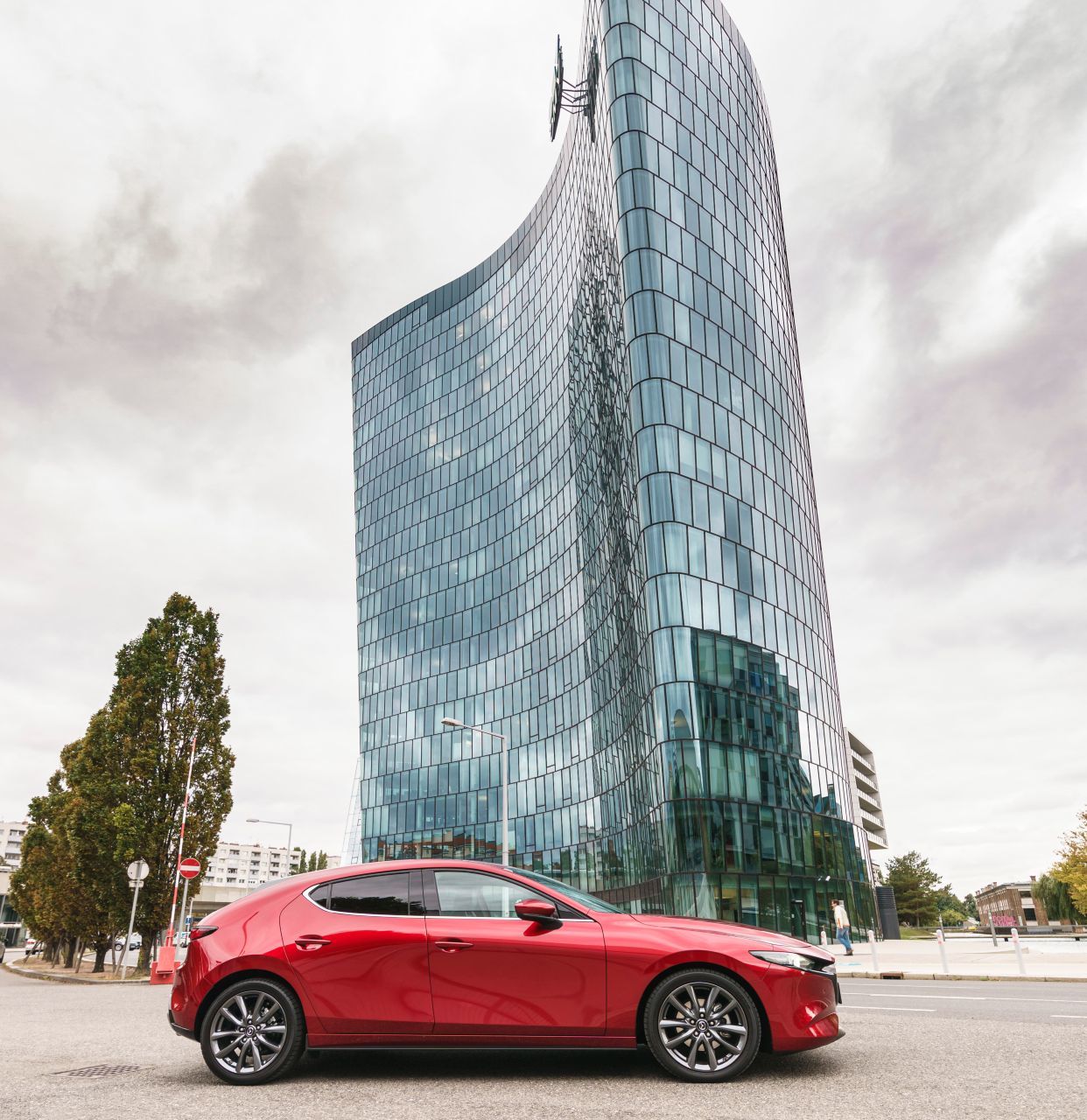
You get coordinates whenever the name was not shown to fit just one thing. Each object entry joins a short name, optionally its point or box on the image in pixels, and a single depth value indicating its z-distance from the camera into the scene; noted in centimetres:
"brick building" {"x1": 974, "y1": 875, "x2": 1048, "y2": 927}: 13788
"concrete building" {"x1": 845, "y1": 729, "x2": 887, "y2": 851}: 10644
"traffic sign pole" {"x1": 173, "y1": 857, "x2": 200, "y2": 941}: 2562
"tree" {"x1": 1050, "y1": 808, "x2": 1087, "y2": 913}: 5703
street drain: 633
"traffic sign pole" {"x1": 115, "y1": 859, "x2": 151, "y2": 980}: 2666
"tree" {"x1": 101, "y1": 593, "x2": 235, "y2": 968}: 2925
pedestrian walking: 2515
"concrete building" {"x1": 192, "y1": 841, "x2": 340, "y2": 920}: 9682
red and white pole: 2839
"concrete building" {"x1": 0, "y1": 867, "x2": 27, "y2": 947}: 13284
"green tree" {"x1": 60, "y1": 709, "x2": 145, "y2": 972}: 2933
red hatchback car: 565
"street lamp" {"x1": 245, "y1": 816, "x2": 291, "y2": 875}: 4506
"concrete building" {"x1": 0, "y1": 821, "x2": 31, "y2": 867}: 19138
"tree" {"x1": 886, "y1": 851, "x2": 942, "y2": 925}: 10800
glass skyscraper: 3916
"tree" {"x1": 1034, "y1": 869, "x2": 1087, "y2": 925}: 8738
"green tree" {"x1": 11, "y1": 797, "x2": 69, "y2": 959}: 3831
